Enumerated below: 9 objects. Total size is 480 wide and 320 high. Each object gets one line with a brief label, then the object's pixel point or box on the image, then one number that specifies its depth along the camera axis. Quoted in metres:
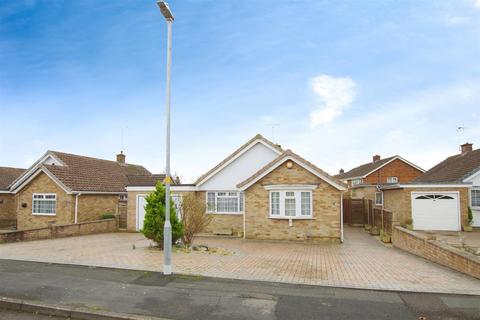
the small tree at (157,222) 13.17
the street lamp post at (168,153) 8.83
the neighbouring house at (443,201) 19.61
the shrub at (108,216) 21.95
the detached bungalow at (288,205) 16.08
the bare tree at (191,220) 13.46
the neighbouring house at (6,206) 25.89
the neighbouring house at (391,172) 40.03
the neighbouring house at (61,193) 20.92
